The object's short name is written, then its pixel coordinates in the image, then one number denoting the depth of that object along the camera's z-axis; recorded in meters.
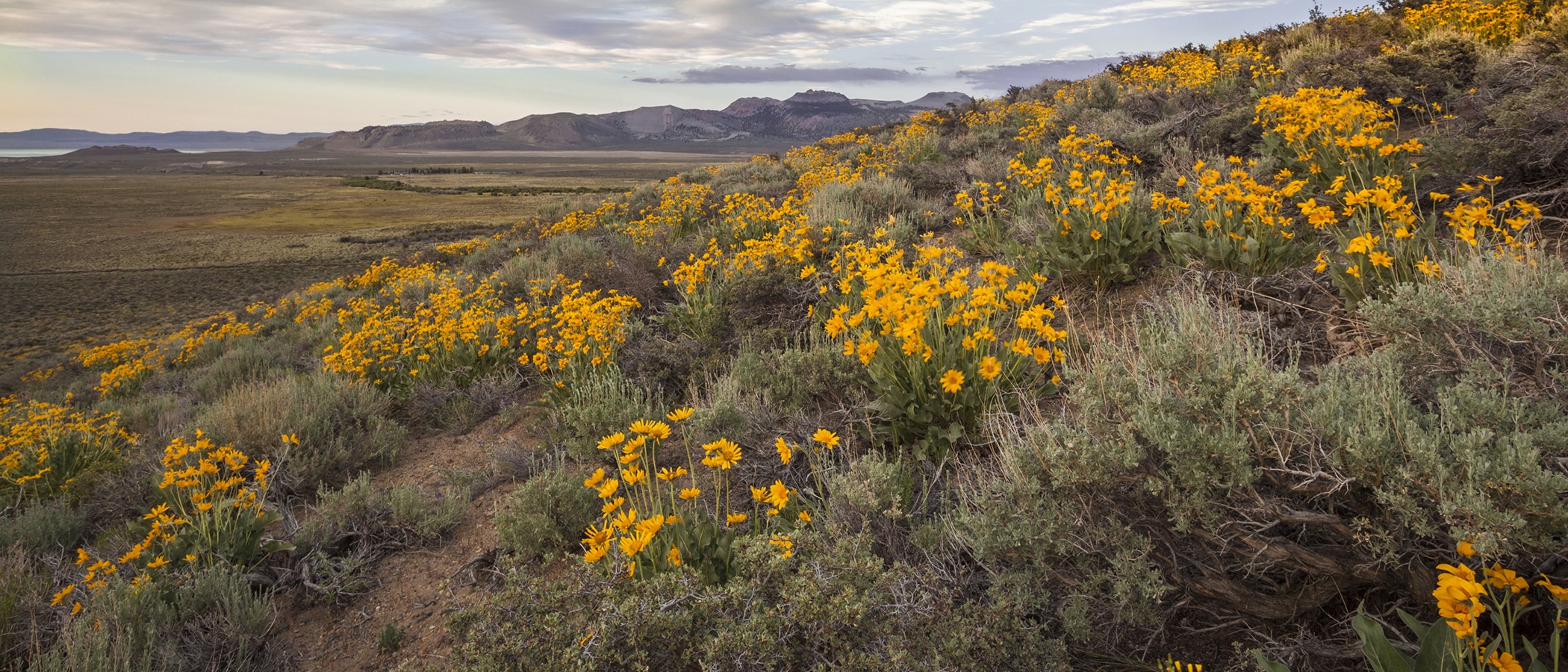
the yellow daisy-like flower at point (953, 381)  3.22
